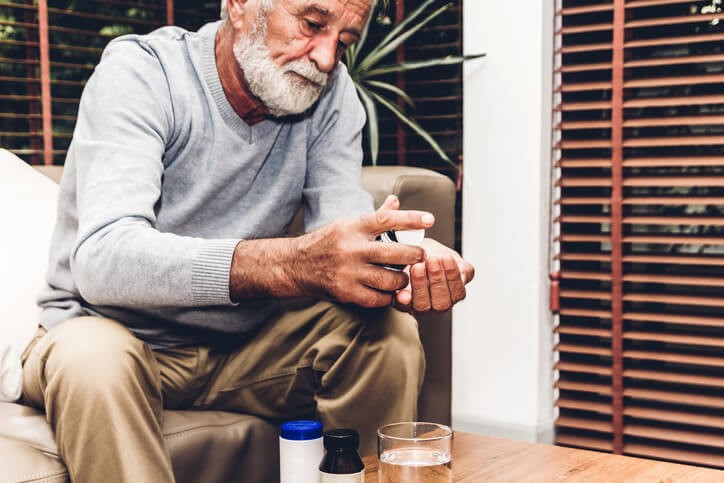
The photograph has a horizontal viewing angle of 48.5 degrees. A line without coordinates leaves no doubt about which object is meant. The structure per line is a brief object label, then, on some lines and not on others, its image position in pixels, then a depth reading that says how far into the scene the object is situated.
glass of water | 0.92
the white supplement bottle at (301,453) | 1.04
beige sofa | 1.25
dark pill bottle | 0.93
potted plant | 2.38
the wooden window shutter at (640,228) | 2.21
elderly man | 1.21
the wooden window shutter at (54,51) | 2.51
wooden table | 1.07
